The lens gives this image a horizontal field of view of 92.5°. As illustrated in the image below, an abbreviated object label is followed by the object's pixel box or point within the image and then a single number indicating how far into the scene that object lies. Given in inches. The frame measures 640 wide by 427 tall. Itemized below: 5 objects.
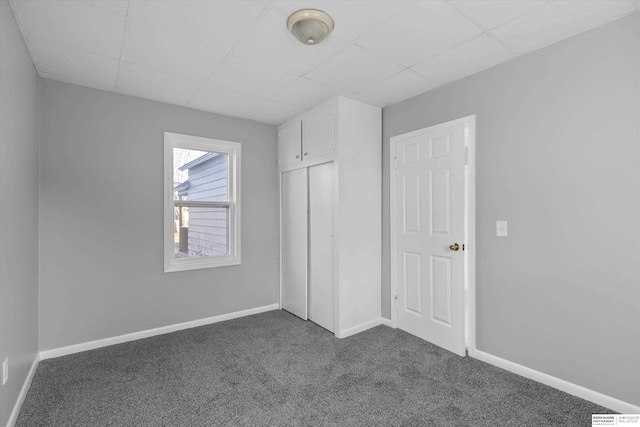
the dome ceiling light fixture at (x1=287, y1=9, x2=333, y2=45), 71.6
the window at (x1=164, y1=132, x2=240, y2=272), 131.3
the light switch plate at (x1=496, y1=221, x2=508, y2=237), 96.7
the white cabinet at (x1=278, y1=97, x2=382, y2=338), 124.6
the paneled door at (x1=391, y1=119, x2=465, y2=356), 107.9
